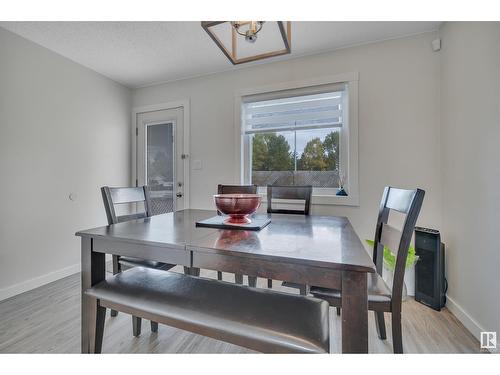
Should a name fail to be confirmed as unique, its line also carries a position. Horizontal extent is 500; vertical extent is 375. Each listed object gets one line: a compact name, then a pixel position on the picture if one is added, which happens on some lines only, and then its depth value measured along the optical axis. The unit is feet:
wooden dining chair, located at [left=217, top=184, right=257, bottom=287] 6.94
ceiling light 4.04
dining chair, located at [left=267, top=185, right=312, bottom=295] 6.41
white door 10.47
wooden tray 4.02
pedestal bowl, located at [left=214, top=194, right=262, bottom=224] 4.19
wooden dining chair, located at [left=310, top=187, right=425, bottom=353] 3.35
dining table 2.53
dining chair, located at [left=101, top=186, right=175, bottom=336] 5.23
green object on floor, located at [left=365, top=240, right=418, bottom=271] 6.35
